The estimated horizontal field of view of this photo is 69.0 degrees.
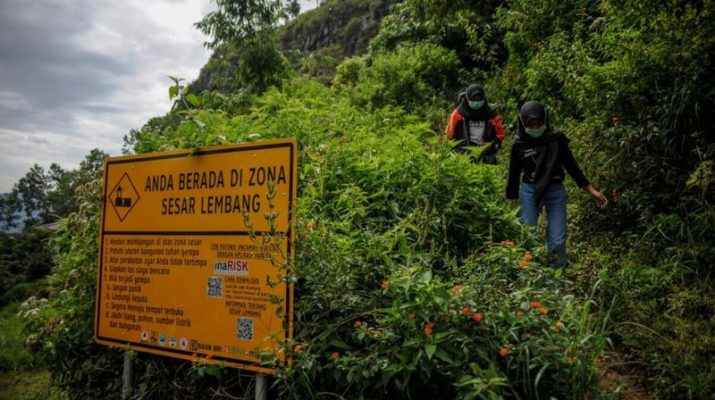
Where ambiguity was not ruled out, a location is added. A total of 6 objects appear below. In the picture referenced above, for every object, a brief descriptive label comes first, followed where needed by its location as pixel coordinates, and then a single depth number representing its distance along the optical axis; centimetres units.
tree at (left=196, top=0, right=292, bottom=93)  1217
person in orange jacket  570
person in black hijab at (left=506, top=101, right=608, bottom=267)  434
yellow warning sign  226
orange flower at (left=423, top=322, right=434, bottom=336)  205
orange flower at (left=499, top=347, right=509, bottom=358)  206
